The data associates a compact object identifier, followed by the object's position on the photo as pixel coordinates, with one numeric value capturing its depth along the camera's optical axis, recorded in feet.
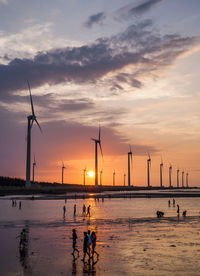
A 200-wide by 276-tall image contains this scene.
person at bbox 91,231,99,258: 80.64
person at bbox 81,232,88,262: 79.78
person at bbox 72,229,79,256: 89.58
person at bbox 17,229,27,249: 91.62
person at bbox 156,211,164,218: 184.11
